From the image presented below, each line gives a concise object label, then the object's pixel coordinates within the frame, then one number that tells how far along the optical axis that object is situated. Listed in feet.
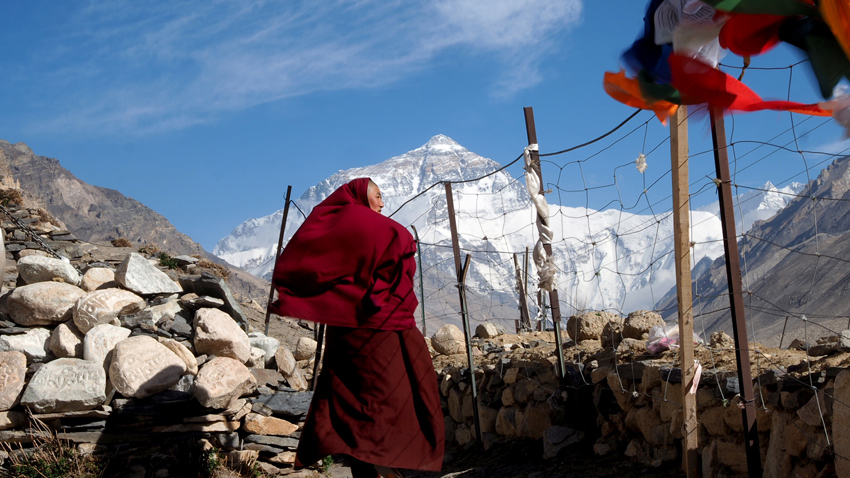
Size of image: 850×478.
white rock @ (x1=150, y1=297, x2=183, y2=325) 21.23
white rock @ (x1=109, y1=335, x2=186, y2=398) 17.58
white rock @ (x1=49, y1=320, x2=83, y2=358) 18.73
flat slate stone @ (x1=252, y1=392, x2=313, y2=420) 18.72
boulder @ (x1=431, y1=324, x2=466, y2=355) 27.96
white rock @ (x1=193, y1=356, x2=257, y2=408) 17.39
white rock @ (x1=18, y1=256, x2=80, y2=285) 22.30
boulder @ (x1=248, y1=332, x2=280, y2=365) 22.53
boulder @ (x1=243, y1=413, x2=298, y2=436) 18.02
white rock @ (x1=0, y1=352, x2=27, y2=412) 16.88
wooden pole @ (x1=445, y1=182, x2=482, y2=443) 19.08
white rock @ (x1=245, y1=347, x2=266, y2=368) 20.86
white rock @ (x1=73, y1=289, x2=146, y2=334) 19.52
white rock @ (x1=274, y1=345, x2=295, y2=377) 21.49
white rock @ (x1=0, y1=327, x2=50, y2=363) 18.51
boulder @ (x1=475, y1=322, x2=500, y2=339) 31.86
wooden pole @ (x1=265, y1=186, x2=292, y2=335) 26.01
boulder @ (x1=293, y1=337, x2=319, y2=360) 27.53
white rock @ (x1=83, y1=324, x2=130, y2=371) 18.45
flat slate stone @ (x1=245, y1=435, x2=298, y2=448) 18.02
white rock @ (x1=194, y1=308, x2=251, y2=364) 19.90
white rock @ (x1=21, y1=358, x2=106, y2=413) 16.84
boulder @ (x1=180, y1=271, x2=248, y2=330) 22.95
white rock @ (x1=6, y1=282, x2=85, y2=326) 19.81
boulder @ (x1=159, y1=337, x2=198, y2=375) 19.04
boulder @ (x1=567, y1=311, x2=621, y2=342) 21.77
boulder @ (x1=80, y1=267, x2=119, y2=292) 22.47
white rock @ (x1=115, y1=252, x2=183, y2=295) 22.07
